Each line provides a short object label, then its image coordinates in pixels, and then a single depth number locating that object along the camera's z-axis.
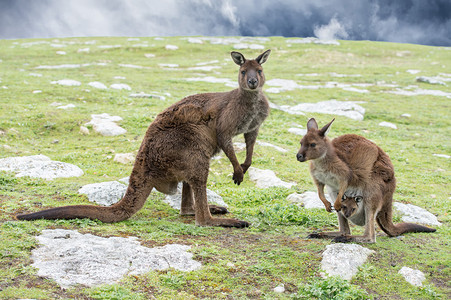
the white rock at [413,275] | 4.35
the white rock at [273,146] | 10.98
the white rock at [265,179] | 8.51
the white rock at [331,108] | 16.48
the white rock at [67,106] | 13.52
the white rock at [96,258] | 3.73
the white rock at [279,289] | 3.94
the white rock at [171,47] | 39.54
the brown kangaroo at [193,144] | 5.60
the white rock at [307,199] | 7.20
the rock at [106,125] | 11.41
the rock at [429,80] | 26.69
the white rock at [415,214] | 6.79
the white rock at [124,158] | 9.43
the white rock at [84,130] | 11.50
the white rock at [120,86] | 19.01
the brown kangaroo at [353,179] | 5.32
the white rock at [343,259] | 4.40
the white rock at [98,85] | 18.37
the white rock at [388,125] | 15.48
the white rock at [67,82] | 18.22
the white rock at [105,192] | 6.52
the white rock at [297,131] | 13.13
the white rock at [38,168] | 7.81
